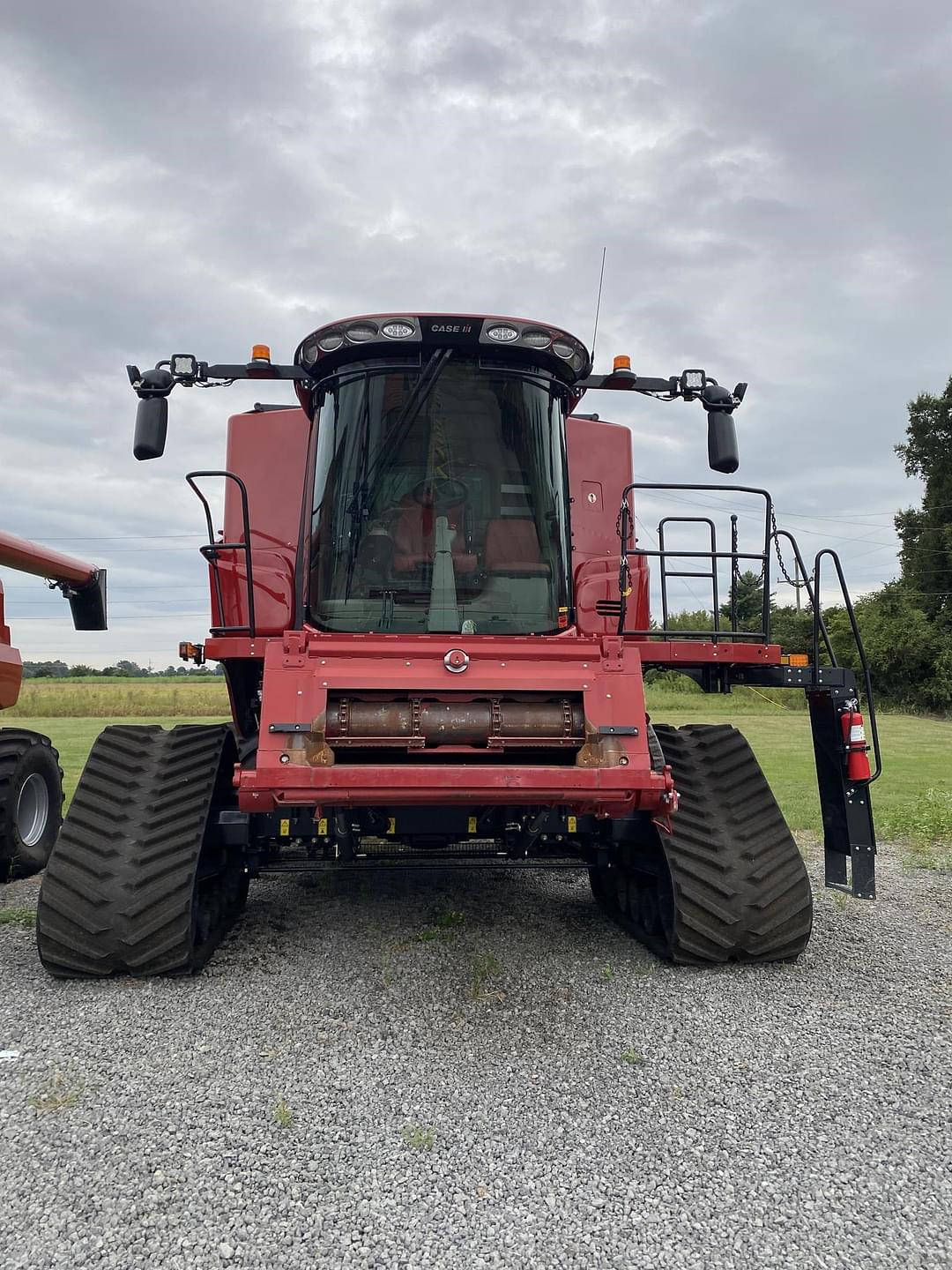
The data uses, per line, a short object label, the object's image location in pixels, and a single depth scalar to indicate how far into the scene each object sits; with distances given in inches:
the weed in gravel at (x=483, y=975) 171.6
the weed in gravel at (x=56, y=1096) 127.1
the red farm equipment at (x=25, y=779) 277.1
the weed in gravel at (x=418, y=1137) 116.6
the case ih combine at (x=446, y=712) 166.2
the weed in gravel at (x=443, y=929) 207.6
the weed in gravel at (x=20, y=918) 222.5
